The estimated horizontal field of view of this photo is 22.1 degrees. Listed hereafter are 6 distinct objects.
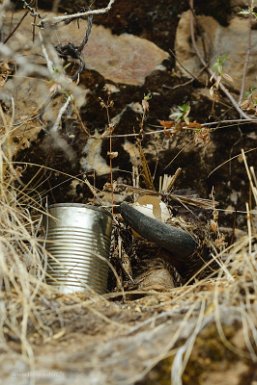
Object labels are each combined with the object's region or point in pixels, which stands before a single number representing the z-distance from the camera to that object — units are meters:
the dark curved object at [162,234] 2.71
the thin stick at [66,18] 2.67
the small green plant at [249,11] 3.12
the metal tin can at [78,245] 2.37
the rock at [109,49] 3.30
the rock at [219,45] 3.42
